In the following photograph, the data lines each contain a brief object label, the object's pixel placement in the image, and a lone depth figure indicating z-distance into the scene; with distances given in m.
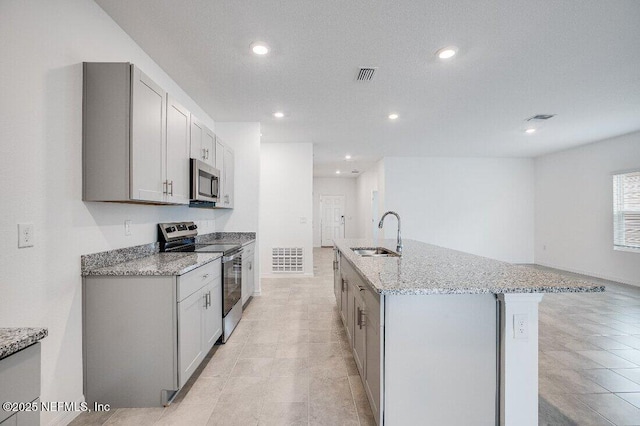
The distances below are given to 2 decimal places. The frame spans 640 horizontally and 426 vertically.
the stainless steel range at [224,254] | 2.71
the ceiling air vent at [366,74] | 2.75
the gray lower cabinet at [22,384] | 0.82
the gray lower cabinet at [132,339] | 1.78
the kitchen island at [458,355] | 1.41
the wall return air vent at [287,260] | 5.60
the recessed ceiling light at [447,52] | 2.41
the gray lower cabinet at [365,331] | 1.50
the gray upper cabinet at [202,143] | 2.76
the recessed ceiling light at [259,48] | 2.35
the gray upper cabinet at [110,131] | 1.78
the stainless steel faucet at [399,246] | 2.56
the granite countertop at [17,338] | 0.83
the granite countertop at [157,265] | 1.79
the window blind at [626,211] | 4.84
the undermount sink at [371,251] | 2.90
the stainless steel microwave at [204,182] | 2.67
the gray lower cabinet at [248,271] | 3.52
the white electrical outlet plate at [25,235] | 1.40
